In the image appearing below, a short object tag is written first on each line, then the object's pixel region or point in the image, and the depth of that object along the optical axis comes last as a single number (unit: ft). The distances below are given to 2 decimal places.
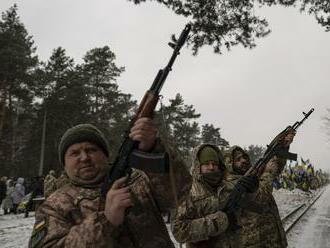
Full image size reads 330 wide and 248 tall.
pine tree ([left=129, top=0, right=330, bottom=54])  29.58
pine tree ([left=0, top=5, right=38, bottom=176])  102.83
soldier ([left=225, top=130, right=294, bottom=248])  13.50
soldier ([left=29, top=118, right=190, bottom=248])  6.59
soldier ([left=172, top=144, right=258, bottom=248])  12.18
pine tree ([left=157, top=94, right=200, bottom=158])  173.06
